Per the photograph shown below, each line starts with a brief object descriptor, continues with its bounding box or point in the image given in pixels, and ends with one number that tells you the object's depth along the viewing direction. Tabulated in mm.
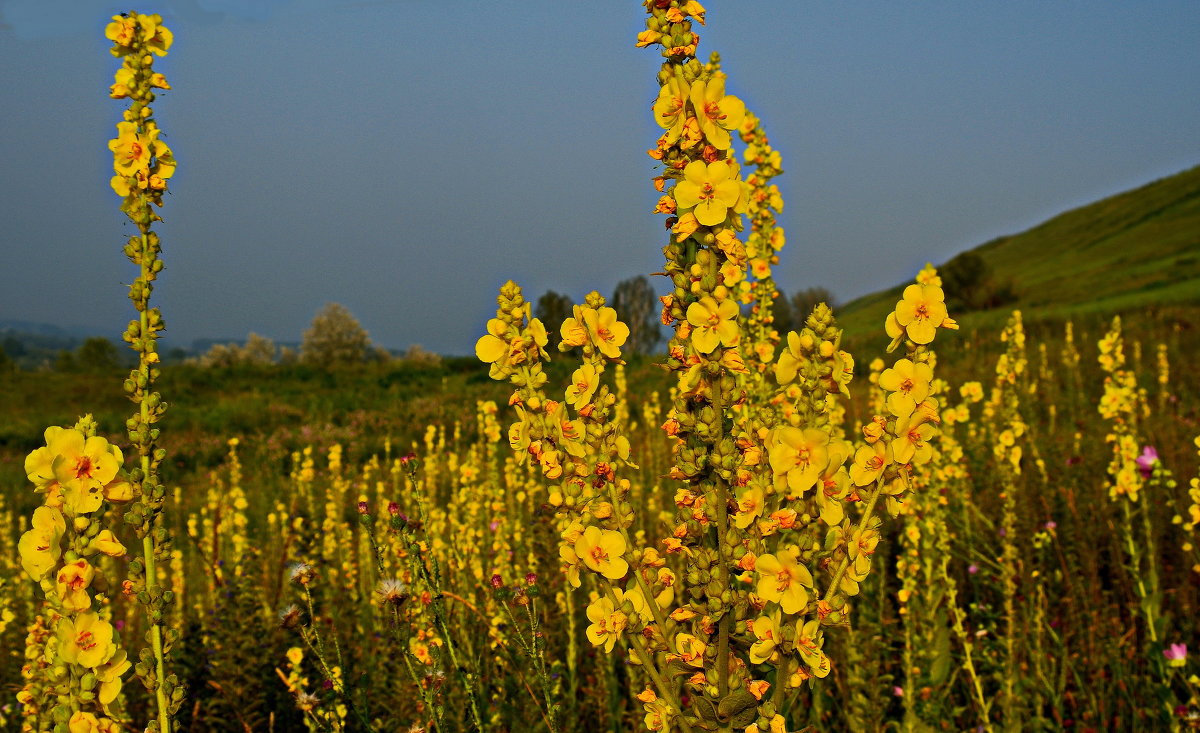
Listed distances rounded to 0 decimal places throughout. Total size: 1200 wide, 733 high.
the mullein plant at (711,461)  1295
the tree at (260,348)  57156
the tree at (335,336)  44625
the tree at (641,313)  24578
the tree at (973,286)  41250
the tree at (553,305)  24106
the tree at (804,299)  42888
